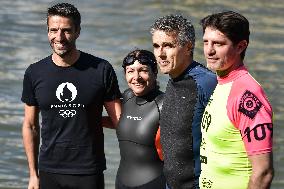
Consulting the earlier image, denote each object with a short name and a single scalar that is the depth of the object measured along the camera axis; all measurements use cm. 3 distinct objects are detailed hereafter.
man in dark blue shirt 934
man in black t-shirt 1116
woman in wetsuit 1108
